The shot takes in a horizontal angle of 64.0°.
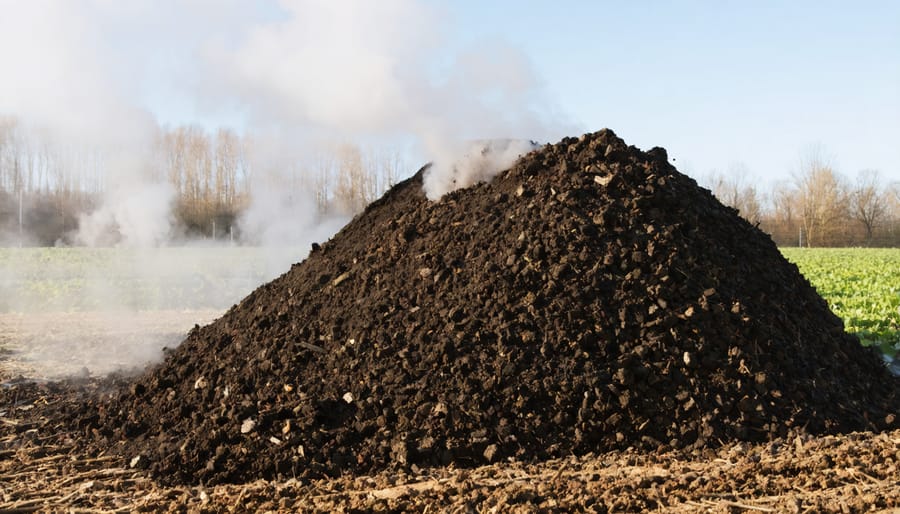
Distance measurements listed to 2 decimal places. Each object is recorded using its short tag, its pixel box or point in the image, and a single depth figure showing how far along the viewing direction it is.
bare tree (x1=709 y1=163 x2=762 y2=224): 52.91
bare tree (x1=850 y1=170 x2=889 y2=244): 55.06
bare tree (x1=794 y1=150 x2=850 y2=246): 51.53
